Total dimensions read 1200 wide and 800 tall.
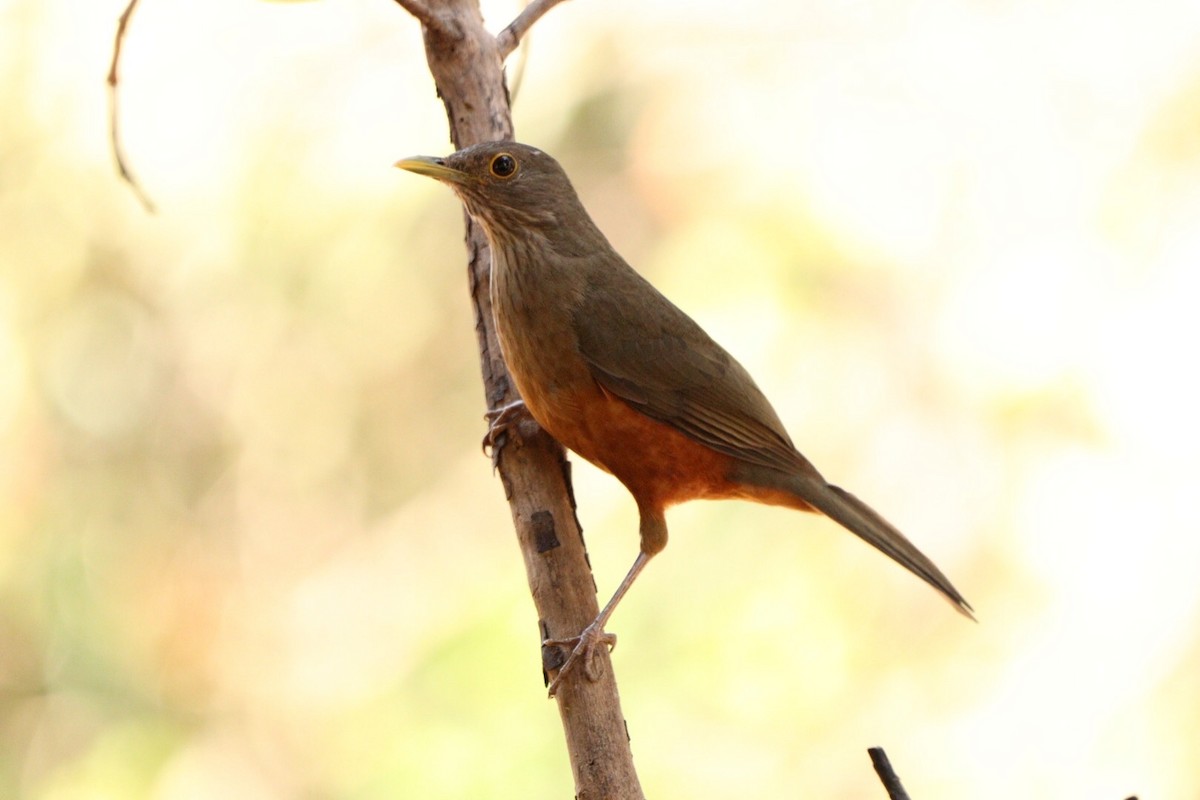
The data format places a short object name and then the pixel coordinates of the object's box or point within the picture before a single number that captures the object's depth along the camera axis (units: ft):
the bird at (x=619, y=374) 21.66
